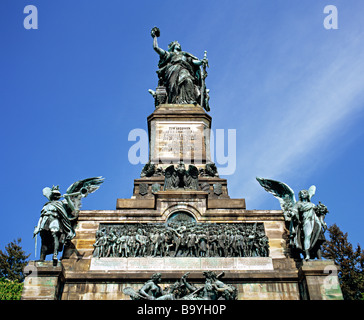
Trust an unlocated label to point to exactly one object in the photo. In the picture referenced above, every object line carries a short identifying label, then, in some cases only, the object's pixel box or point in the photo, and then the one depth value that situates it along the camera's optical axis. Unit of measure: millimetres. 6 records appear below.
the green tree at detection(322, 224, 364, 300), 25125
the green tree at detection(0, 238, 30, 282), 31469
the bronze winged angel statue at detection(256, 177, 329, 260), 14062
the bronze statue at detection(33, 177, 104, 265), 14102
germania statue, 22906
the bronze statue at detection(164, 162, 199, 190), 17209
